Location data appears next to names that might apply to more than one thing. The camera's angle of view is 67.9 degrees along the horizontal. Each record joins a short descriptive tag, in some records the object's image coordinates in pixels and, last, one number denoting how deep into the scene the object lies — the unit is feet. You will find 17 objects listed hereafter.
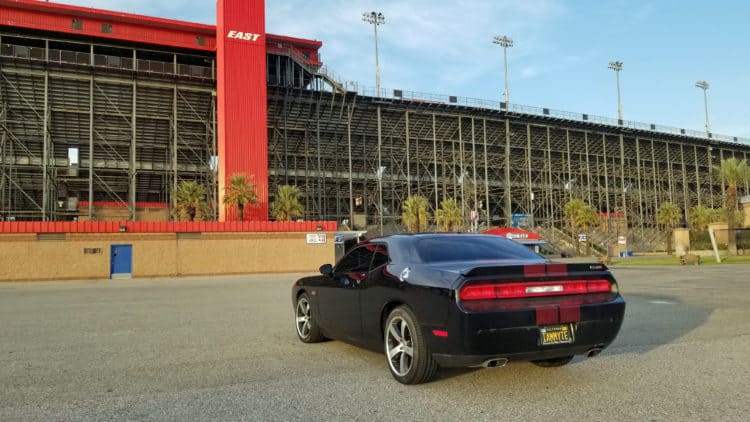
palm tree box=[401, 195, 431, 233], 165.37
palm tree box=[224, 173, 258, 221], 127.03
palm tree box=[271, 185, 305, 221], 137.69
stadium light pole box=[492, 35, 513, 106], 212.76
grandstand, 139.23
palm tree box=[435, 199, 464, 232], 170.60
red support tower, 135.13
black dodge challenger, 14.14
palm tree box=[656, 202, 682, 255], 215.31
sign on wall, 118.73
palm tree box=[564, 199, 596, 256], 188.55
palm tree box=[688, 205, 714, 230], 220.23
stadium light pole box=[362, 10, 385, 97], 194.29
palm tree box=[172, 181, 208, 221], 134.00
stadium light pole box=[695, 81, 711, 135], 281.95
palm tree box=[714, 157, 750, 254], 144.38
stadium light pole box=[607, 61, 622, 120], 251.39
